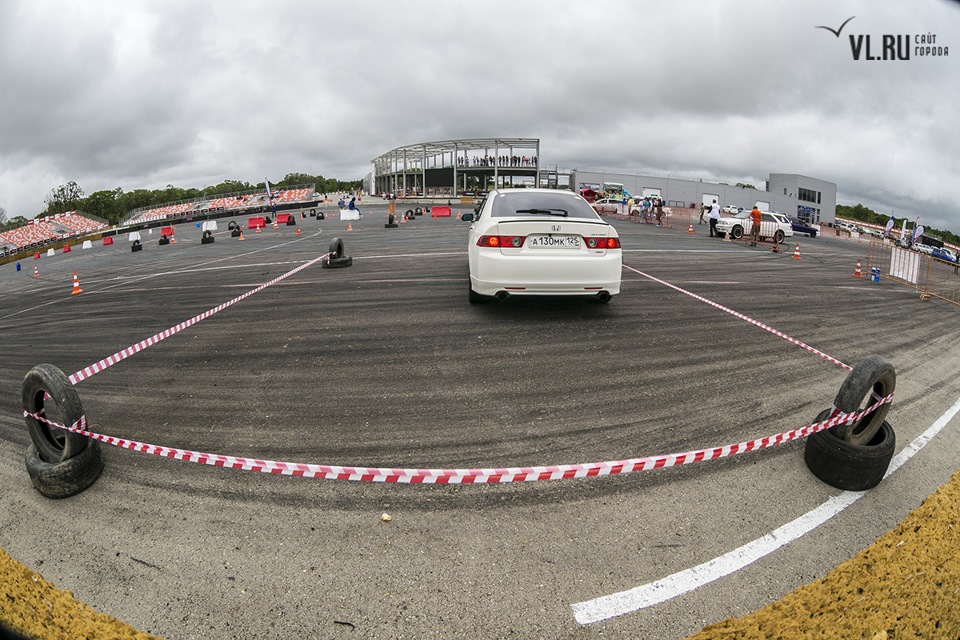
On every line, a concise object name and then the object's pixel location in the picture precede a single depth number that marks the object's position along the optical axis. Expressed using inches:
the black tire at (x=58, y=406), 122.6
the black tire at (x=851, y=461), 120.3
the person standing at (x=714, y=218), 945.5
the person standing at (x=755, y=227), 807.7
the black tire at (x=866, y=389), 123.8
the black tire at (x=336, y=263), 438.9
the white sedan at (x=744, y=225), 927.0
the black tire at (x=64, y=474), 121.5
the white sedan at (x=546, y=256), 222.7
